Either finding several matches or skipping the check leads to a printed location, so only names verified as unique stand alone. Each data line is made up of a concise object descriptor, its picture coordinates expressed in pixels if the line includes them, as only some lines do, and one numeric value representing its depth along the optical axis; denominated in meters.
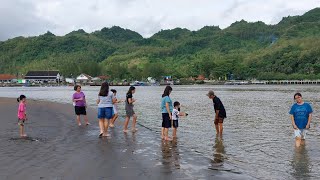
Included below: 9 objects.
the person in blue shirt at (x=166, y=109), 9.49
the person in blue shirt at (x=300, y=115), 8.07
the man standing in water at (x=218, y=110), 10.30
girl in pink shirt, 9.82
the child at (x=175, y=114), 9.70
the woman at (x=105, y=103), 9.92
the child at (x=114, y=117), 12.26
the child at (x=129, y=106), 10.75
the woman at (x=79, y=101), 12.37
